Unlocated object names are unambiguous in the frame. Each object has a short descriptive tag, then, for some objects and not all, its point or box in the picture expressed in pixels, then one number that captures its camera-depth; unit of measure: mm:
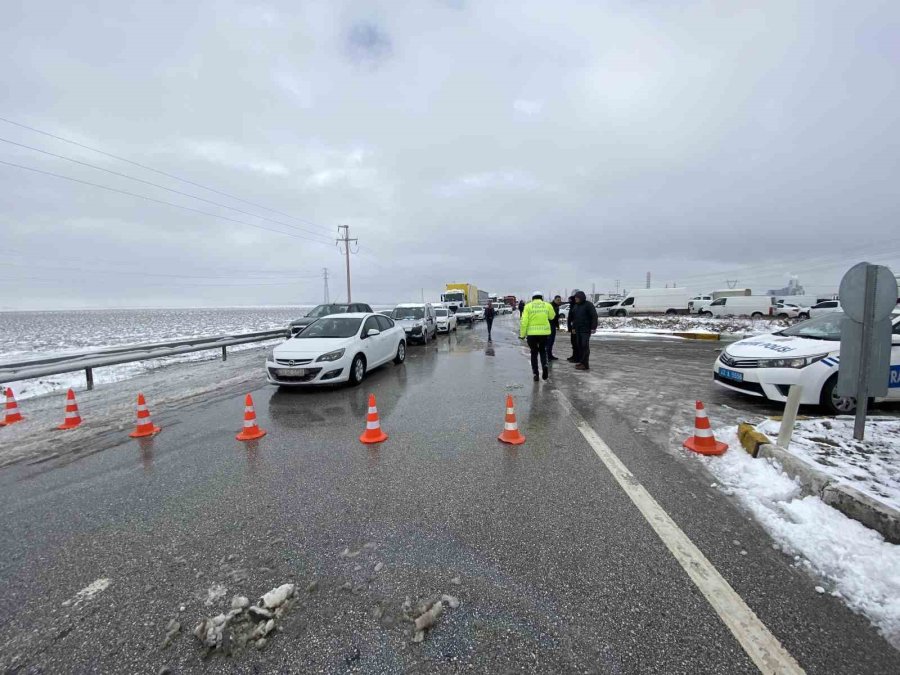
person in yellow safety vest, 8375
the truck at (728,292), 59531
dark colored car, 18247
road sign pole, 3875
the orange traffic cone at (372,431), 4840
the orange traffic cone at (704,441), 4219
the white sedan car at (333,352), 7551
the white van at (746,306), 36625
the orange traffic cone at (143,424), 5361
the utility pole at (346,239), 42062
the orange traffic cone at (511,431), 4699
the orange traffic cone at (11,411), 6418
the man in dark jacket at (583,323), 9656
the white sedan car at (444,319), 23594
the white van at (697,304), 41562
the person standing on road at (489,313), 19522
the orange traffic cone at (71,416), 5879
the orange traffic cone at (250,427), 5094
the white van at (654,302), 40969
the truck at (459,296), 36125
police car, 5484
